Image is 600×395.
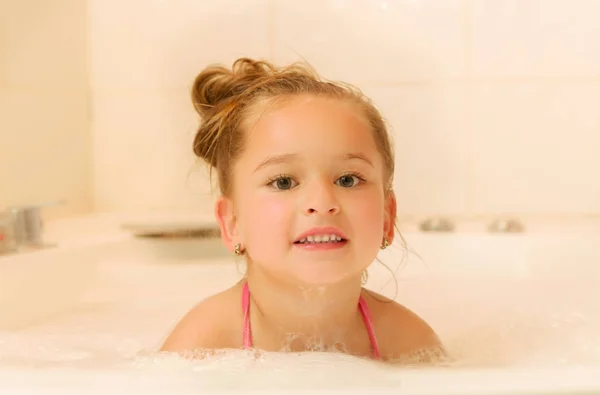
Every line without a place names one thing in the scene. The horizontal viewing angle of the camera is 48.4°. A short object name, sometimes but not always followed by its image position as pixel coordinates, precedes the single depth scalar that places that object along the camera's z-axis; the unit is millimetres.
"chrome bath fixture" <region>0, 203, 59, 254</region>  1233
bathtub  501
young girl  801
